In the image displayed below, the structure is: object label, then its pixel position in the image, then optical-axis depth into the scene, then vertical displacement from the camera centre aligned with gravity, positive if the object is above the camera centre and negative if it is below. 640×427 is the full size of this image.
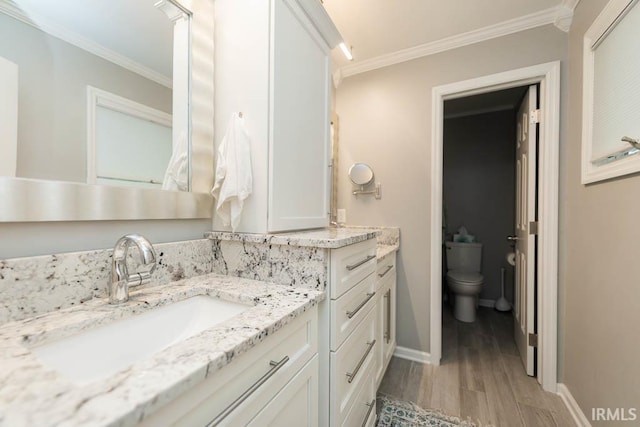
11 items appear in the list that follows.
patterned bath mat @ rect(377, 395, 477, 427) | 1.37 -1.13
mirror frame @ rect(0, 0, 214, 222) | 0.66 +0.05
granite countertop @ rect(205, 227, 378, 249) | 0.88 -0.10
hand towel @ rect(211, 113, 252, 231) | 1.01 +0.16
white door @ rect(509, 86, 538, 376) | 1.75 -0.12
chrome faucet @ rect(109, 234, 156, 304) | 0.74 -0.18
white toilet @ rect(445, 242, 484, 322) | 2.62 -0.67
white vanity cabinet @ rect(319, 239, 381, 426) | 0.91 -0.51
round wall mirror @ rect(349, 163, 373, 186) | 2.08 +0.32
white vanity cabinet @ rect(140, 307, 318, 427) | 0.46 -0.40
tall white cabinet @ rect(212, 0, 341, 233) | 1.03 +0.51
